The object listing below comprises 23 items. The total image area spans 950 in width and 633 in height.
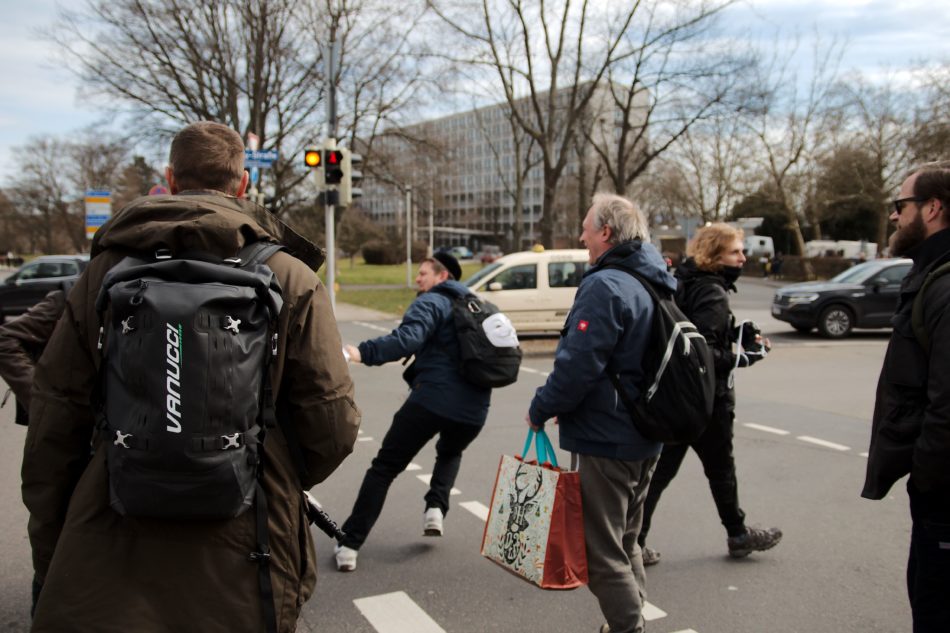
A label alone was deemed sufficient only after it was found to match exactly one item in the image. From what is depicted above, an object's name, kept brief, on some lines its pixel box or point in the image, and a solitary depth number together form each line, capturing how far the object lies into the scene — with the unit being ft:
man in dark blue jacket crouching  13.71
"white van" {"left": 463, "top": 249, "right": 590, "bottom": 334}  50.01
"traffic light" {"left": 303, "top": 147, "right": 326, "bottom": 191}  40.27
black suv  52.95
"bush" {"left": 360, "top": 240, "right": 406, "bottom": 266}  205.57
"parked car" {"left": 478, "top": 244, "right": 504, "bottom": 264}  214.77
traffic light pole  41.34
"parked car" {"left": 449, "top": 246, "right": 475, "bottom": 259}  304.91
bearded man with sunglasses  7.54
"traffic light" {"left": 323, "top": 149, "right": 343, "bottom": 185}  40.44
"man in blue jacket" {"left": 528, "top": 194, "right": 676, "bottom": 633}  9.69
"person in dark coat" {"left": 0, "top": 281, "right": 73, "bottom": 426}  11.88
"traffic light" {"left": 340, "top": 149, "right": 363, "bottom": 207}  40.93
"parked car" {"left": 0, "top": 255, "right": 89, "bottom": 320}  60.29
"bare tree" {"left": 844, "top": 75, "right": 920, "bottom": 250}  128.06
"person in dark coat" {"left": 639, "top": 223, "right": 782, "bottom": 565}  13.30
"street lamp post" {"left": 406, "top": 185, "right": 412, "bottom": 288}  100.78
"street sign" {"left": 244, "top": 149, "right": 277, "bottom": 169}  49.11
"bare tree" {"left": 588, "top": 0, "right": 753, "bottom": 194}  75.36
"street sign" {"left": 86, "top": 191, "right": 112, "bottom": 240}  69.05
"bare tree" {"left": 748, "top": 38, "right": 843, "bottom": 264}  144.36
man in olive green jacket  5.86
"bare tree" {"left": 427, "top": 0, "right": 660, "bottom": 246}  75.10
